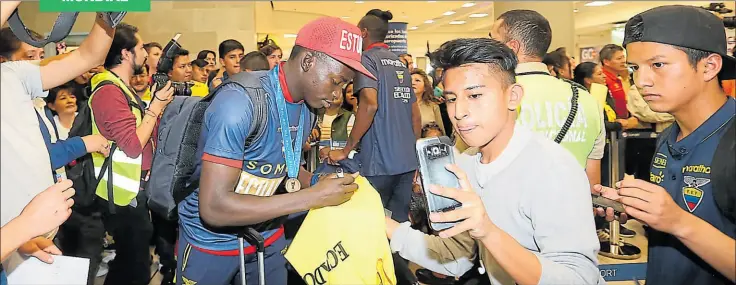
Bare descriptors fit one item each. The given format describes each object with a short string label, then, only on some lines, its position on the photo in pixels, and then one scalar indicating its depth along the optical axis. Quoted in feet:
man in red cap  5.74
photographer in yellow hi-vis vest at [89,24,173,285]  9.38
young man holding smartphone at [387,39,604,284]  4.07
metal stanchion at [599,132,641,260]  14.87
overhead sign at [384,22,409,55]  27.63
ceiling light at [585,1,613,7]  41.65
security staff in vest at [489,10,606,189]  8.09
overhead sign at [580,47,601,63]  31.53
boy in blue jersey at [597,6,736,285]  4.53
